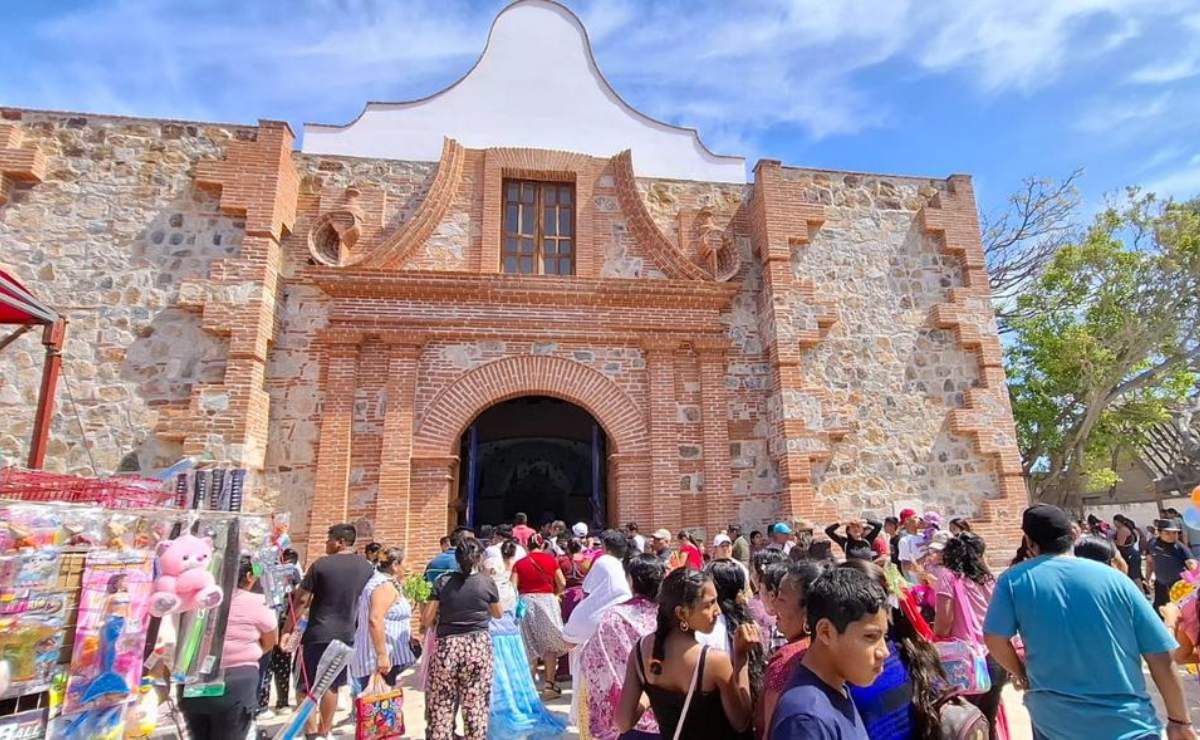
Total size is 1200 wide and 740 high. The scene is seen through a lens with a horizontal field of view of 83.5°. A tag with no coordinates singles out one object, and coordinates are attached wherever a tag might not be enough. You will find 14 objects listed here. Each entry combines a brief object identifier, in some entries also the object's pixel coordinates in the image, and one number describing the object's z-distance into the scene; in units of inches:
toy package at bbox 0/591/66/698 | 113.6
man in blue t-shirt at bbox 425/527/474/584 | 259.1
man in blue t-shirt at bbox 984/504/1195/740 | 100.0
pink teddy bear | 129.9
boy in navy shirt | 73.5
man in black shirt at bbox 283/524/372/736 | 182.9
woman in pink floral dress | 132.0
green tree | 546.9
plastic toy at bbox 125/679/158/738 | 128.9
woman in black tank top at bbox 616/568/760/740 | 99.2
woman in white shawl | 163.6
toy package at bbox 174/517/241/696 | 134.1
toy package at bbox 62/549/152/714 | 122.0
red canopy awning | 218.5
